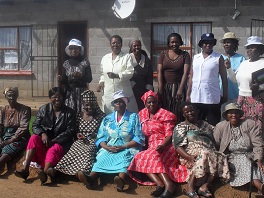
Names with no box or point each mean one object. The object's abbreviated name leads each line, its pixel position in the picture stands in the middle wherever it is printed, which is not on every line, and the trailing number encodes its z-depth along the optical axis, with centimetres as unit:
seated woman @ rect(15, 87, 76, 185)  490
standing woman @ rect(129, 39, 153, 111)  536
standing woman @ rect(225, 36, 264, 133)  480
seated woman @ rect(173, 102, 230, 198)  435
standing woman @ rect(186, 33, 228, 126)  486
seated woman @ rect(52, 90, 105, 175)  486
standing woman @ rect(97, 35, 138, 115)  524
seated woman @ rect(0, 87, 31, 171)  533
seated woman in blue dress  466
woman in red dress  450
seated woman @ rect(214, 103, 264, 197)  434
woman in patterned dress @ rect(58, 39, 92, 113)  544
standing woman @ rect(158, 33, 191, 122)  508
